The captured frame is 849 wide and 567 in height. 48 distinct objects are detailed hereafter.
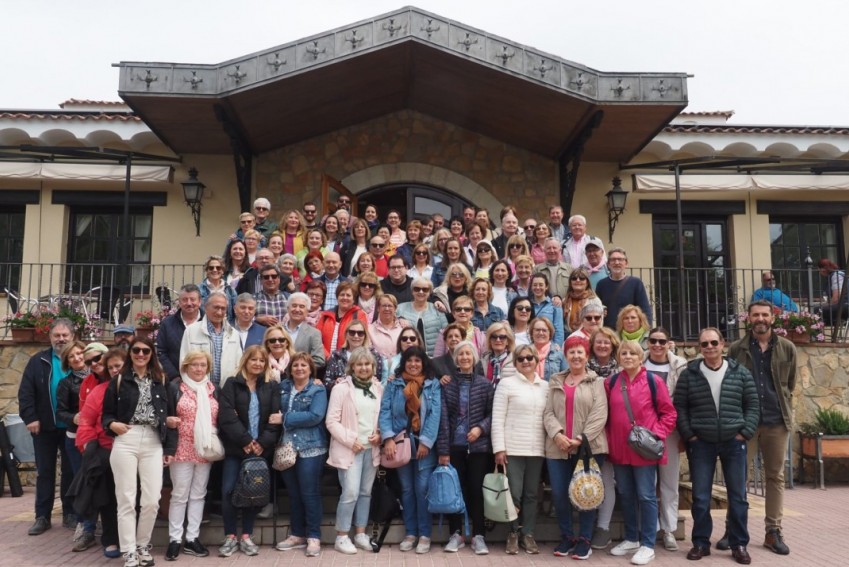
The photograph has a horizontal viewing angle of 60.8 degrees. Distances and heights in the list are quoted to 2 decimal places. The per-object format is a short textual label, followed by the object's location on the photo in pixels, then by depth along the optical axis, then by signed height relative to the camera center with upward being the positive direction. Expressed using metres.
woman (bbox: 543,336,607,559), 5.47 -0.70
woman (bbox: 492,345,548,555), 5.59 -0.78
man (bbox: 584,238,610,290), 7.65 +0.81
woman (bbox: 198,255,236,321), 6.86 +0.51
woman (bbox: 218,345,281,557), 5.50 -0.69
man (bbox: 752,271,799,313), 10.56 +0.64
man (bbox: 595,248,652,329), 7.20 +0.46
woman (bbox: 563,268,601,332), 7.01 +0.39
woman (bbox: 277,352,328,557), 5.61 -0.87
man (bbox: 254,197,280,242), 8.73 +1.45
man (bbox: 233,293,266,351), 6.22 +0.11
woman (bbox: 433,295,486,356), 6.30 +0.13
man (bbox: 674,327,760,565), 5.44 -0.68
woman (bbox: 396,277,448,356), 6.61 +0.19
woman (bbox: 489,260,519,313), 7.09 +0.51
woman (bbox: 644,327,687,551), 5.68 -0.84
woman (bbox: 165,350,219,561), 5.44 -0.86
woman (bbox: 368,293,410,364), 6.37 +0.07
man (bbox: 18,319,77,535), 6.44 -0.81
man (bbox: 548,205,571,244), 9.17 +1.44
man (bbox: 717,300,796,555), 5.84 -0.45
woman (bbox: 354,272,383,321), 6.83 +0.42
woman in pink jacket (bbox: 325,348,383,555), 5.62 -0.82
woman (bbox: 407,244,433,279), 7.66 +0.78
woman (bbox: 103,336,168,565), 5.21 -0.80
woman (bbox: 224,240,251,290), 7.43 +0.76
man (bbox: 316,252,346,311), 7.23 +0.60
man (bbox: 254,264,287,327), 6.77 +0.36
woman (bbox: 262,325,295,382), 5.88 -0.11
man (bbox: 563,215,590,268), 8.46 +1.10
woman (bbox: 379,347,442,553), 5.61 -0.68
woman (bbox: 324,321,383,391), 5.98 -0.14
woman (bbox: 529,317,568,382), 6.02 -0.11
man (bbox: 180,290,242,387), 6.01 -0.06
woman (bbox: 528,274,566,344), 6.74 +0.30
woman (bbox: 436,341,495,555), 5.62 -0.75
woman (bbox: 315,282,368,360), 6.53 +0.16
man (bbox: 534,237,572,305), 7.56 +0.71
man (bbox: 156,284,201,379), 6.08 +0.02
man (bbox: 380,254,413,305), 7.22 +0.54
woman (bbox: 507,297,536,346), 6.43 +0.16
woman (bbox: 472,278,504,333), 6.71 +0.26
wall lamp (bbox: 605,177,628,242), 11.26 +2.16
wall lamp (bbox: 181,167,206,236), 10.94 +2.22
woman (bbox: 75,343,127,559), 5.39 -0.75
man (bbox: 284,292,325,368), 6.25 +0.02
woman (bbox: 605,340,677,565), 5.42 -0.76
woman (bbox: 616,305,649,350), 6.13 +0.11
